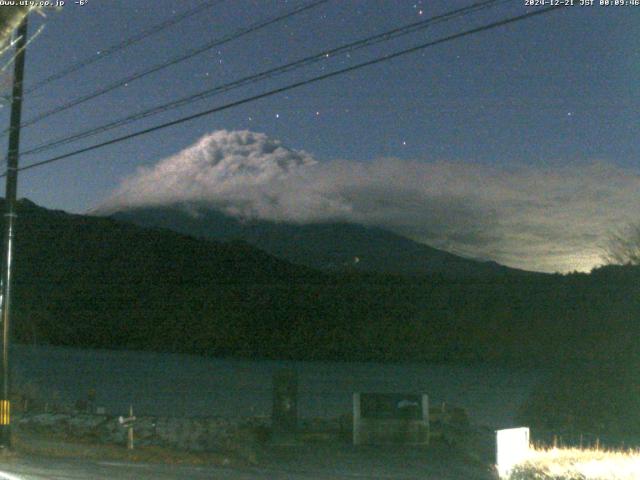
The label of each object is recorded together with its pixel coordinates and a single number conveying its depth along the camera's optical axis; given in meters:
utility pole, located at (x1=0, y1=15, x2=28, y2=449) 17.31
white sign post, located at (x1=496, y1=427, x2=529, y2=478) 13.82
